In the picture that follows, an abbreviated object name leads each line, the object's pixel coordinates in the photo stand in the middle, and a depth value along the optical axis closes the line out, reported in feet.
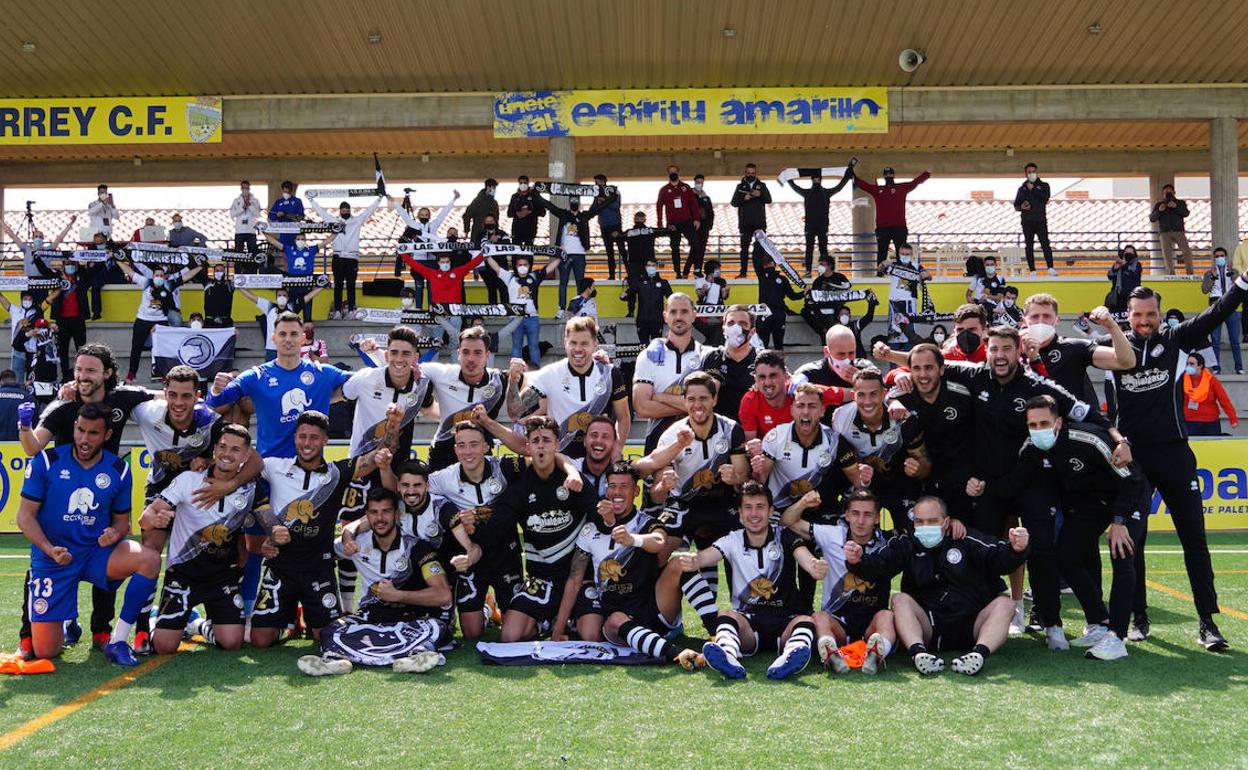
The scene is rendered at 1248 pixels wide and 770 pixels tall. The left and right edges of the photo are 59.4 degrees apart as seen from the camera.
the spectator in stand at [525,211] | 61.77
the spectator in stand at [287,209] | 61.72
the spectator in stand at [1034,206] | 65.51
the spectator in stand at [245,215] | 65.16
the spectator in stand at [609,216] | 61.87
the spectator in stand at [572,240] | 61.82
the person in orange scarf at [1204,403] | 47.01
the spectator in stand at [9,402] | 49.52
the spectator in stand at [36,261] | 60.03
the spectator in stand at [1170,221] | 69.51
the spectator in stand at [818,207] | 62.90
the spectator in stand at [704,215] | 65.00
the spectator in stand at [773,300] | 57.52
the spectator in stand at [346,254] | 60.44
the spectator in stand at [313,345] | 48.85
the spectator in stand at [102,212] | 68.59
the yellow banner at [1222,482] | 42.19
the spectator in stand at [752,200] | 62.80
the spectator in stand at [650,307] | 56.95
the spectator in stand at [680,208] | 63.87
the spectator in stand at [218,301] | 58.39
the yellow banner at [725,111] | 71.61
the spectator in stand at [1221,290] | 58.54
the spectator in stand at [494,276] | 58.44
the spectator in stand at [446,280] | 56.24
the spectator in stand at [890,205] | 63.62
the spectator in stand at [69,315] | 58.13
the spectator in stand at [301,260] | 59.36
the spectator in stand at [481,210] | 63.36
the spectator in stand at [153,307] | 56.85
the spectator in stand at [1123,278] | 60.44
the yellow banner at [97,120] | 73.15
